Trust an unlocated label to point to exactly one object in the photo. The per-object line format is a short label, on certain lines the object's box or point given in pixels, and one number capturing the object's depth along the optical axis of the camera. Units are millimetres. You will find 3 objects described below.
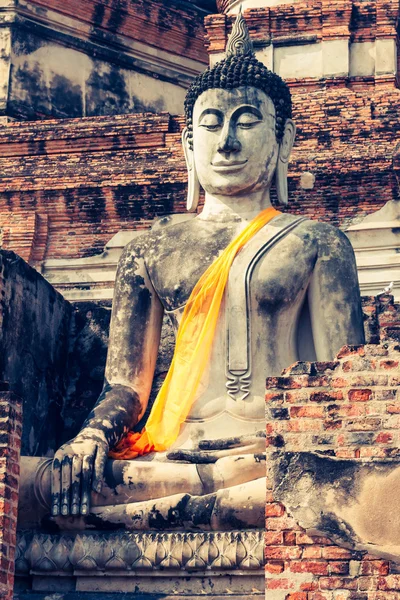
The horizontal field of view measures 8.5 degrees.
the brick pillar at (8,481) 12856
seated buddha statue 14587
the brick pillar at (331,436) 11717
